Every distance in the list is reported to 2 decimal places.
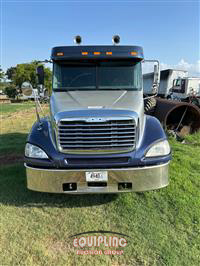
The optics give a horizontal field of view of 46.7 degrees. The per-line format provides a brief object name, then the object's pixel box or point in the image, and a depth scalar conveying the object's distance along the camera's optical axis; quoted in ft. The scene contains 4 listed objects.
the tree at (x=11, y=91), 162.85
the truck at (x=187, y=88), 61.92
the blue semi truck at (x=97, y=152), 10.06
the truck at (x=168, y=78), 73.87
